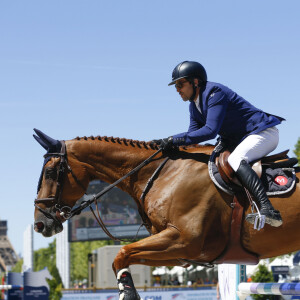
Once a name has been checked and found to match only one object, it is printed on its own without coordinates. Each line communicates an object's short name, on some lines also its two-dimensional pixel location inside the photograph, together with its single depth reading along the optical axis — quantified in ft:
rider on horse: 20.90
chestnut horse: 20.17
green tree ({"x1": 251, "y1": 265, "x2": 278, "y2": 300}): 82.28
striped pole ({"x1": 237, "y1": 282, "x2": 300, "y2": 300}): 21.86
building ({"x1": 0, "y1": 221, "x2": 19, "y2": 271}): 577.02
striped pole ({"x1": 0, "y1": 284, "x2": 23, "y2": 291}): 49.06
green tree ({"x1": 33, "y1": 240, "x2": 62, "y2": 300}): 379.57
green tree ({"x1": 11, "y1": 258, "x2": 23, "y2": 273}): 429.22
